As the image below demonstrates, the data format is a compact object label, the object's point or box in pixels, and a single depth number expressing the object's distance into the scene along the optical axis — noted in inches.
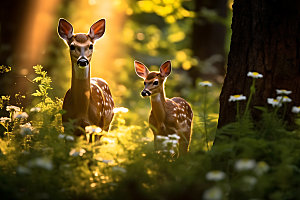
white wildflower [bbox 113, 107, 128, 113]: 486.3
